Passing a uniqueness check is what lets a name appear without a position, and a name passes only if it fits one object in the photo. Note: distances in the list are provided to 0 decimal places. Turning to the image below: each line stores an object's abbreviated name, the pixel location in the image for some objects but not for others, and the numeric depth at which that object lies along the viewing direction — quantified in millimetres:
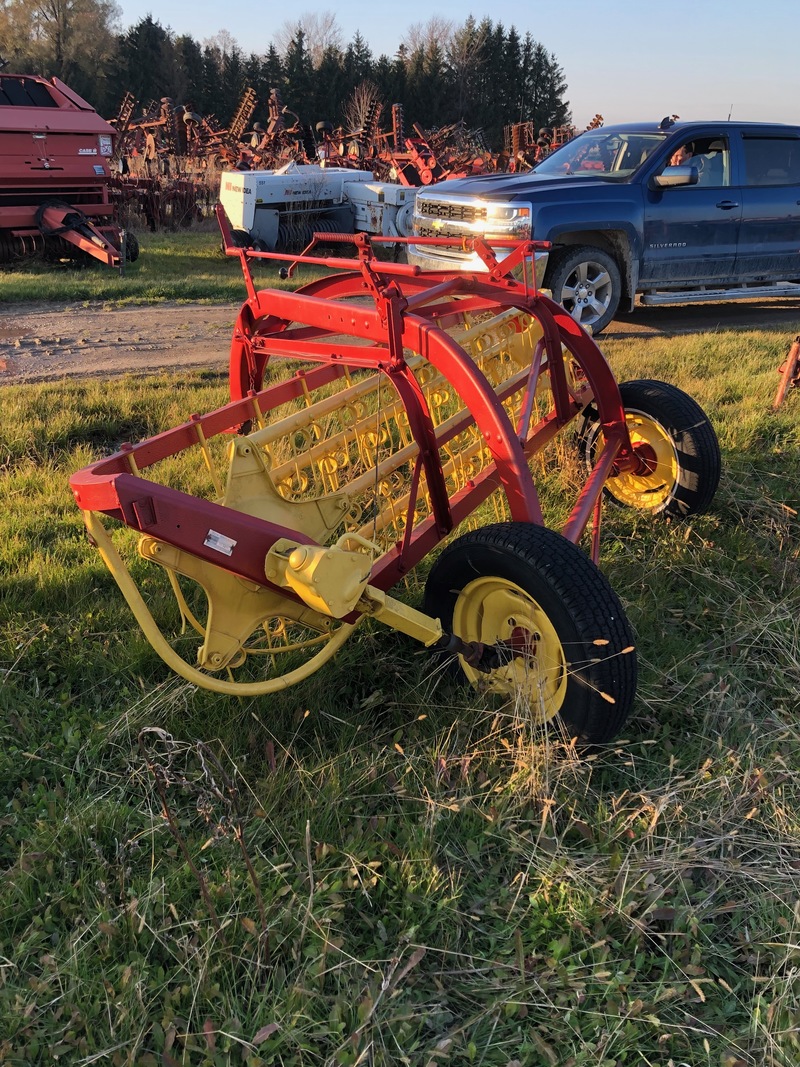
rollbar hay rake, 2338
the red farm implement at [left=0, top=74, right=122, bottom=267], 10766
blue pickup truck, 7523
